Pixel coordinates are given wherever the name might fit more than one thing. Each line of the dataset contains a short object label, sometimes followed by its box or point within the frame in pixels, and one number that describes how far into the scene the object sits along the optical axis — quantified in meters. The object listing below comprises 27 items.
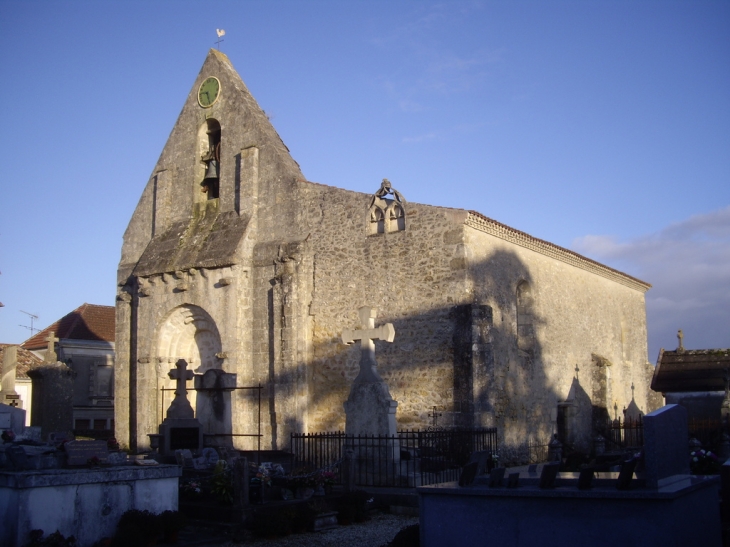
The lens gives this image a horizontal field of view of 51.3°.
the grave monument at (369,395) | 13.77
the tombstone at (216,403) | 16.56
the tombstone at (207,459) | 14.16
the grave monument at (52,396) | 19.00
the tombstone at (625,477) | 6.18
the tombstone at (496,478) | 6.74
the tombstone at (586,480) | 6.30
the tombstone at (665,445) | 6.20
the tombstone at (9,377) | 19.00
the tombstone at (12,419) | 11.45
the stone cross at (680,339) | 21.31
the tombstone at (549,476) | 6.47
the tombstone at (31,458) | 8.86
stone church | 16.89
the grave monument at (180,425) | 15.37
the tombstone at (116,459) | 9.88
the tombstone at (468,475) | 6.98
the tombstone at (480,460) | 7.42
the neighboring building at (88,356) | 29.94
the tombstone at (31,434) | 11.57
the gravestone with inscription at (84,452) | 9.32
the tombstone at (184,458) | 14.27
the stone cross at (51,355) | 19.81
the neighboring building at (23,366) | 25.27
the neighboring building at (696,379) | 19.28
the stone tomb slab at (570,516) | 5.91
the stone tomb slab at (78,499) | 8.33
